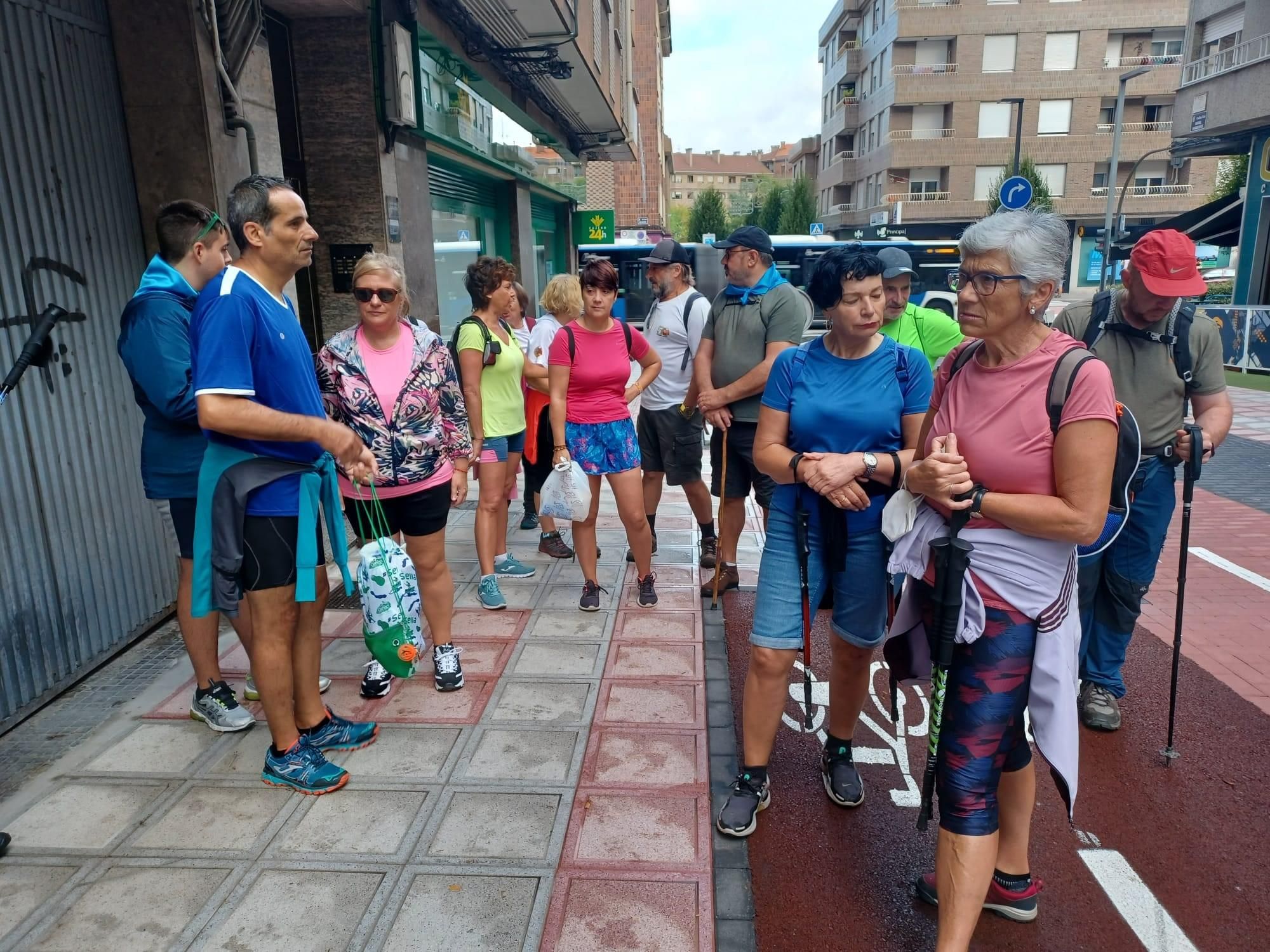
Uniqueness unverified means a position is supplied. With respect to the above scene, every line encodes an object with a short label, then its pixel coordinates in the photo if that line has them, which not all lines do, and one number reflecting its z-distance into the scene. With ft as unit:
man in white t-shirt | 17.54
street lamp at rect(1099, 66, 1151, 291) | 72.23
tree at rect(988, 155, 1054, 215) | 116.26
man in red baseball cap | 10.49
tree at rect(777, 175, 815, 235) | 183.93
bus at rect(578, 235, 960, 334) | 81.05
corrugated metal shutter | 11.67
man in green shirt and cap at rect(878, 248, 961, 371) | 15.35
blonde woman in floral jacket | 11.58
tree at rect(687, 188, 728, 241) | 190.39
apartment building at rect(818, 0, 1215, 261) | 141.28
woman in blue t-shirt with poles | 8.85
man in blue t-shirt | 8.66
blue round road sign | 26.50
